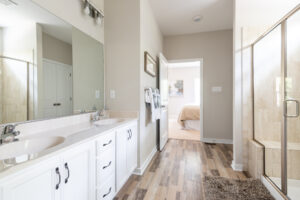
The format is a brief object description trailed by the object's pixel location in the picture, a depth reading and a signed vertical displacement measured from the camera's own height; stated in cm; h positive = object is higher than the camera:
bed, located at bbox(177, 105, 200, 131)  440 -55
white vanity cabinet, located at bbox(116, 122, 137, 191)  153 -63
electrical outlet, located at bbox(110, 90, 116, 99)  212 +9
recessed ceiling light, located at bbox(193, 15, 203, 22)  283 +166
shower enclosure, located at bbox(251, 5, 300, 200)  155 +0
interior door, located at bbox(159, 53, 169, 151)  295 +1
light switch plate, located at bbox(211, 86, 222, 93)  342 +25
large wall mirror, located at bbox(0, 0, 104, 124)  102 +32
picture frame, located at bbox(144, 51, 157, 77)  222 +60
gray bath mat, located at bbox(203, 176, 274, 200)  153 -105
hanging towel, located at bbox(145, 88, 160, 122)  227 -1
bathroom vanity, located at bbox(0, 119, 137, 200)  65 -43
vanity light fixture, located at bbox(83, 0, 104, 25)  171 +115
